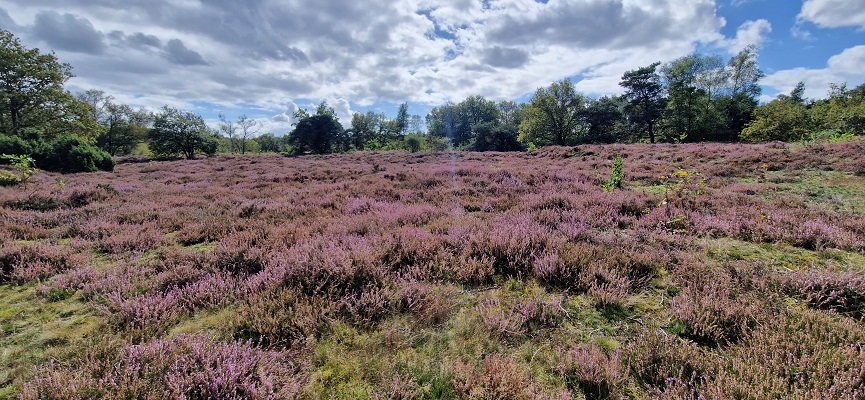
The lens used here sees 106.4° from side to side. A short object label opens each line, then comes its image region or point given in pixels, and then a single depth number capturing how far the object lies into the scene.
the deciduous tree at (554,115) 46.25
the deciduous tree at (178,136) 41.41
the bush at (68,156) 19.83
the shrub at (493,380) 2.26
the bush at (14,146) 19.19
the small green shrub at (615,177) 9.14
